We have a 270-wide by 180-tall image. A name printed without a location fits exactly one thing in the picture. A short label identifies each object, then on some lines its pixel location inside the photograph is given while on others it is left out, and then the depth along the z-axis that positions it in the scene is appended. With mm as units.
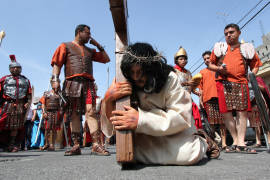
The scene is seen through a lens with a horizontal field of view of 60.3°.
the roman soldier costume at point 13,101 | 4898
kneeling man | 1583
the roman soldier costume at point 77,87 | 3164
